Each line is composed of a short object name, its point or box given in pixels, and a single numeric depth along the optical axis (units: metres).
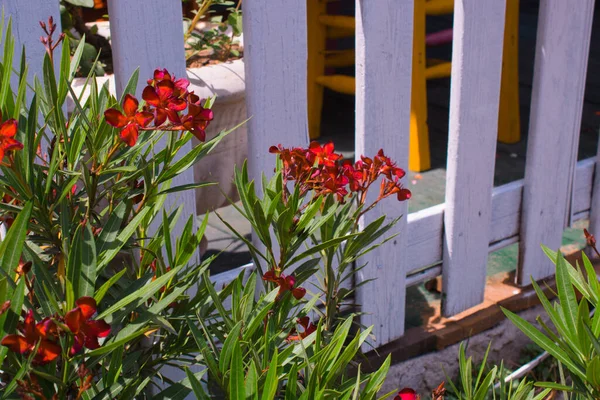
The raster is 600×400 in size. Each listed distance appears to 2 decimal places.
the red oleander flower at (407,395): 1.61
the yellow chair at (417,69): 3.59
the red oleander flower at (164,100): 1.56
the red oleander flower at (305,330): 1.72
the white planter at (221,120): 2.36
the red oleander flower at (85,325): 1.33
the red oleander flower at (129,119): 1.55
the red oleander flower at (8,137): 1.46
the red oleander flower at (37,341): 1.31
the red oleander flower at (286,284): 1.67
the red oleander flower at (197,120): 1.57
